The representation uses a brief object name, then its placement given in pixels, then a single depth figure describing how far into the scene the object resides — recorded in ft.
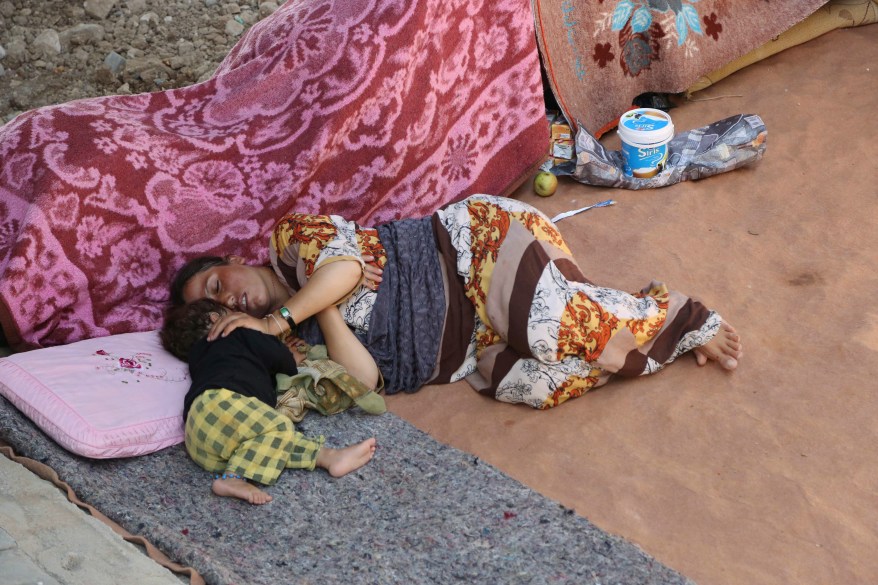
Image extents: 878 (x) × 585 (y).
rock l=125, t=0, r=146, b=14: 18.38
